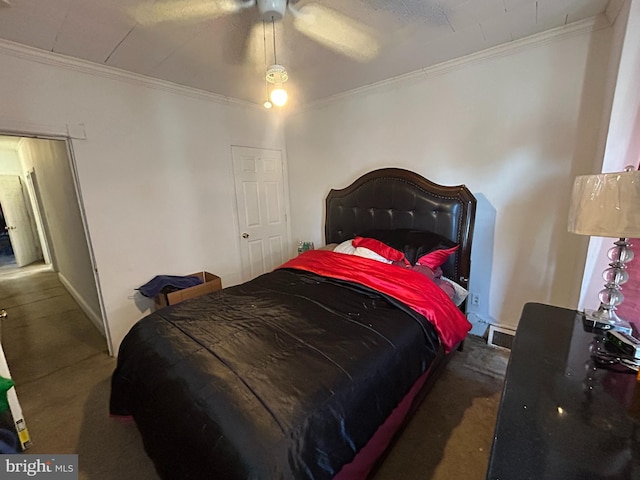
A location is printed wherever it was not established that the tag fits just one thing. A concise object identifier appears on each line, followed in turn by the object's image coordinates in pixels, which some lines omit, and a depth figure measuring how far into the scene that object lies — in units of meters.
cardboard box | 2.59
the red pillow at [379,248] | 2.29
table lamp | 1.11
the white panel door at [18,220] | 5.53
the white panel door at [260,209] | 3.46
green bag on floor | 1.41
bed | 1.01
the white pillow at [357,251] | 2.32
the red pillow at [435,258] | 2.24
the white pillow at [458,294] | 2.26
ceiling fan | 1.54
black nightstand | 0.67
